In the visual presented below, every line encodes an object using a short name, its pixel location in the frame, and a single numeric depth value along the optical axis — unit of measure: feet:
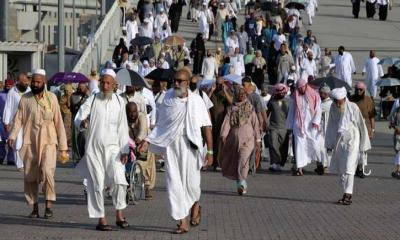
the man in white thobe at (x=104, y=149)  50.08
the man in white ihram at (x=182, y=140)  50.14
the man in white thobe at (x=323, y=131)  78.84
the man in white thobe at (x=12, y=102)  80.94
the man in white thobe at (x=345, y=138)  61.98
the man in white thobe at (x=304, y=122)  78.33
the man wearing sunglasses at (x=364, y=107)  76.74
